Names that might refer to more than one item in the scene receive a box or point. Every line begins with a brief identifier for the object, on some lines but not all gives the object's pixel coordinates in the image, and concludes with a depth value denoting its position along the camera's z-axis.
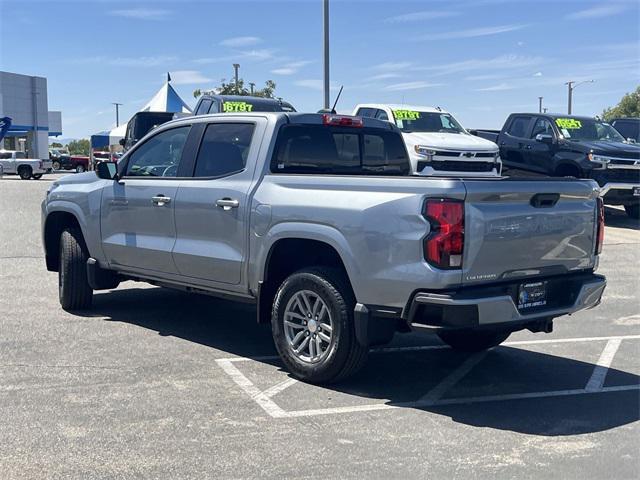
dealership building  61.91
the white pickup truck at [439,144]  14.06
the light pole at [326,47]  19.03
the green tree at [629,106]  67.31
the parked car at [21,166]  38.94
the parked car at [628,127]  21.30
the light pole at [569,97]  64.86
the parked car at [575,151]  15.26
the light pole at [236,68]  46.31
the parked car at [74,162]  55.66
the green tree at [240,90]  46.16
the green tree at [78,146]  120.06
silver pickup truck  4.68
